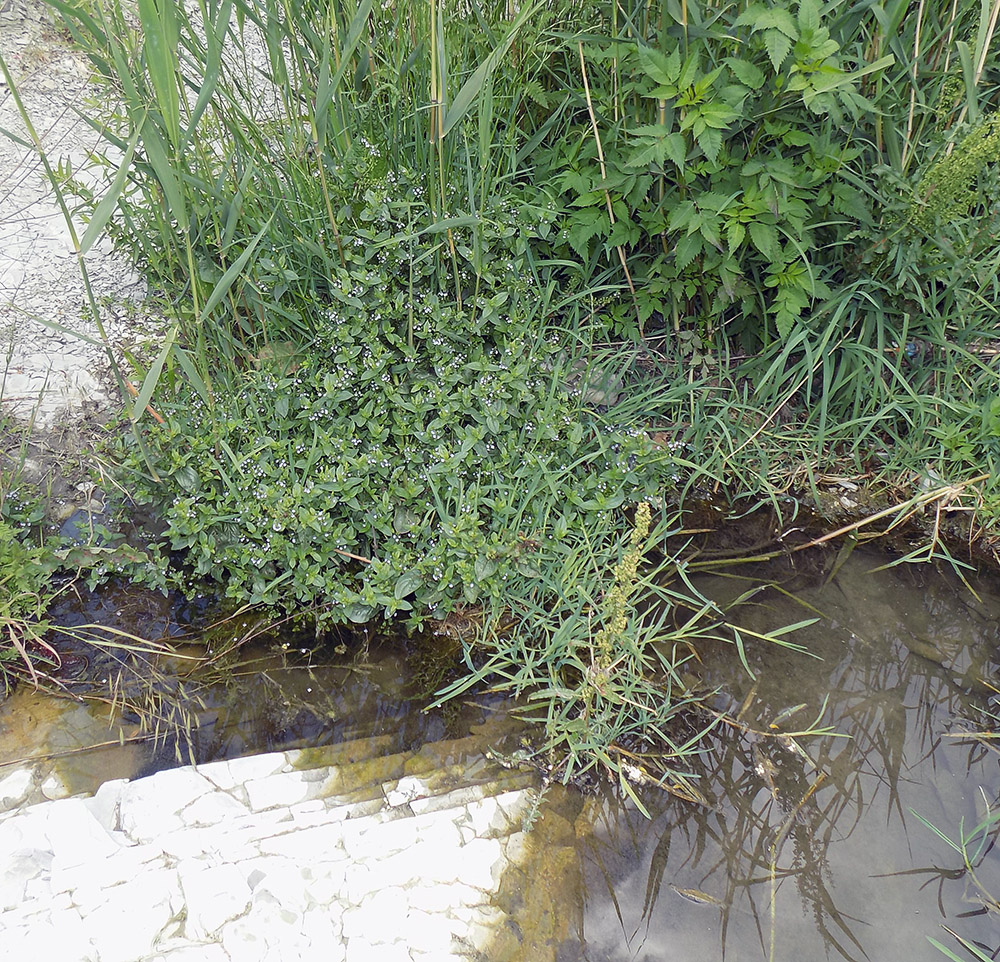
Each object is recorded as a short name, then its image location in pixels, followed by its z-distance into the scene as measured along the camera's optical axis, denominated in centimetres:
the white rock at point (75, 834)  178
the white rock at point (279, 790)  194
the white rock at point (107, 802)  185
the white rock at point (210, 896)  168
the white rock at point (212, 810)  187
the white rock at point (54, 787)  192
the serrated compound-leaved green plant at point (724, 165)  223
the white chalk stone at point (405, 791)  197
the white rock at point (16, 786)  189
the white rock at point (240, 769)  197
